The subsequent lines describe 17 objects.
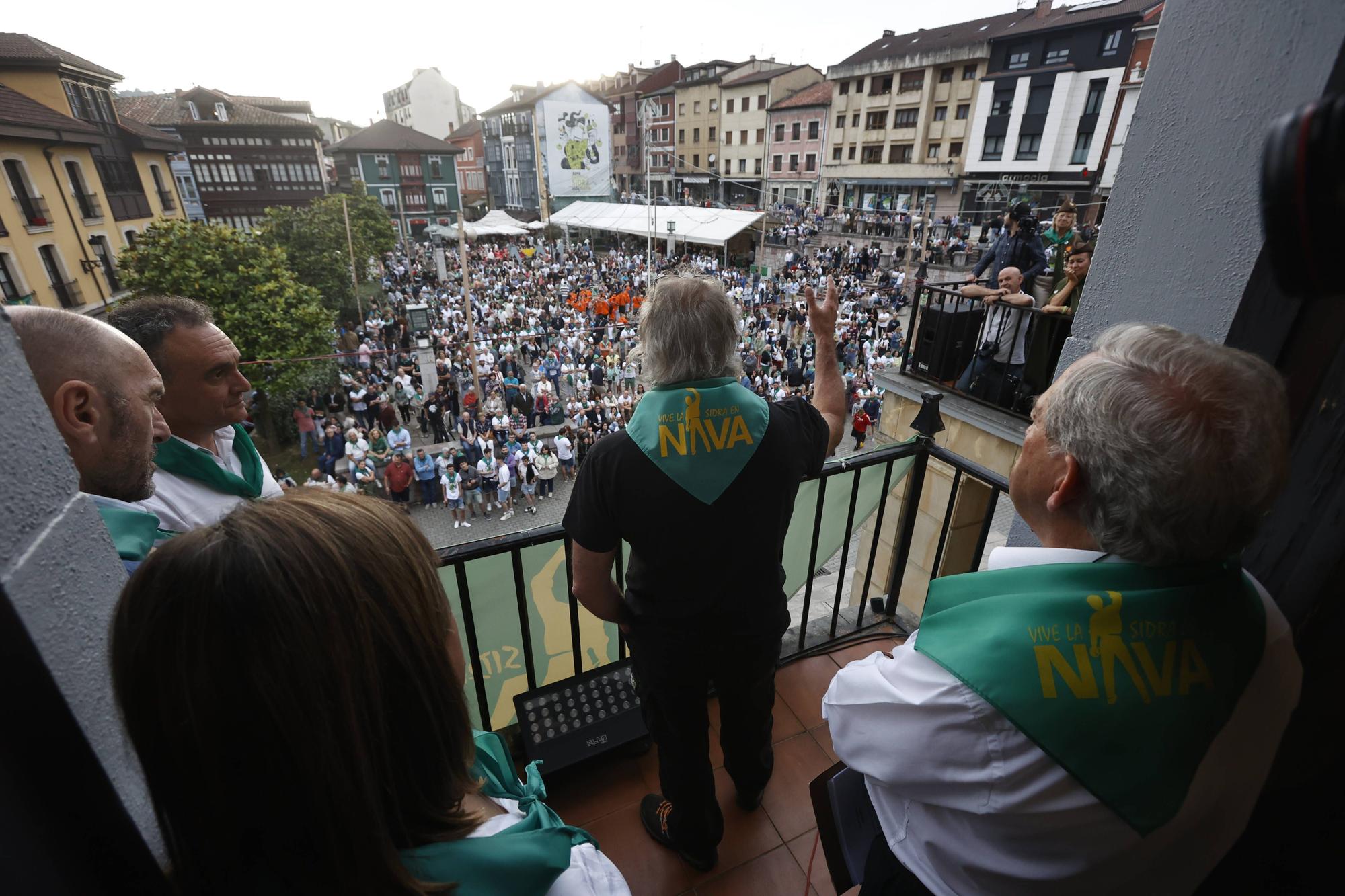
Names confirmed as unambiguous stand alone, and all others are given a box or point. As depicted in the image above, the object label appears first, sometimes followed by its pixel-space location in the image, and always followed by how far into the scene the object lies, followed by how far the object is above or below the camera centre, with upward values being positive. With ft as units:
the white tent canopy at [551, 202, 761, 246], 91.61 -3.99
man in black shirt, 5.23 -2.70
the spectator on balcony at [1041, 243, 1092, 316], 16.65 -2.14
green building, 150.51 +5.09
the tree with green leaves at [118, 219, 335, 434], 45.96 -7.39
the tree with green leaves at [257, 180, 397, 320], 75.87 -6.39
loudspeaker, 20.93 -4.70
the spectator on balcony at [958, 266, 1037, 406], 17.90 -4.31
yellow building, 48.01 +0.77
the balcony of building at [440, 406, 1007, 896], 6.82 -6.43
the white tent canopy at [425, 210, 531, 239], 116.38 -6.20
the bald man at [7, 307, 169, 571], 4.39 -1.58
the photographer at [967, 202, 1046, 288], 18.47 -1.46
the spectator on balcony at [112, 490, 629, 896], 2.14 -1.86
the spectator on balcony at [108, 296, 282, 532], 6.16 -2.30
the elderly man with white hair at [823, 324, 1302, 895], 2.94 -2.26
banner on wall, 155.74 +11.38
